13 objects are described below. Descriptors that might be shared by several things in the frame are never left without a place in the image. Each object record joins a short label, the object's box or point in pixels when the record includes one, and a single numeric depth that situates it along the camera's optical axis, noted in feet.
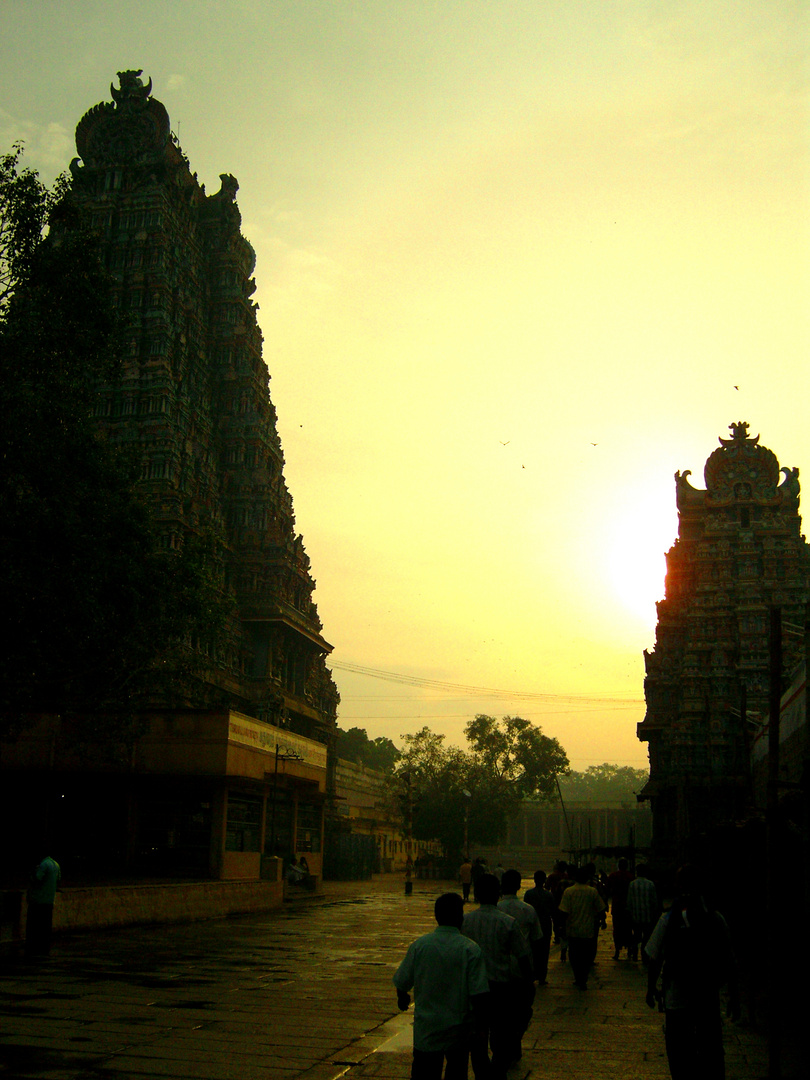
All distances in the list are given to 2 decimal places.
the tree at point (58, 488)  66.54
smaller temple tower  154.40
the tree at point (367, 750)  436.76
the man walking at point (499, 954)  25.81
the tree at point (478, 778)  241.14
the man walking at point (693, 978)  23.68
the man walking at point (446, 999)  19.43
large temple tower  154.20
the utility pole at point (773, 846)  28.07
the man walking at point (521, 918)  29.58
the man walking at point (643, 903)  54.34
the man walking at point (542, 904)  49.06
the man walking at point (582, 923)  48.47
